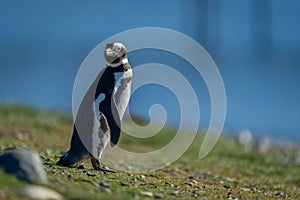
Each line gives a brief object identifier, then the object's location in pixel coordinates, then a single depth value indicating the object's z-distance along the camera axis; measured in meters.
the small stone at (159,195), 19.19
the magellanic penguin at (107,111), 21.08
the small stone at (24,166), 17.55
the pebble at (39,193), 16.37
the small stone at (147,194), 19.07
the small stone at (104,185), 19.30
